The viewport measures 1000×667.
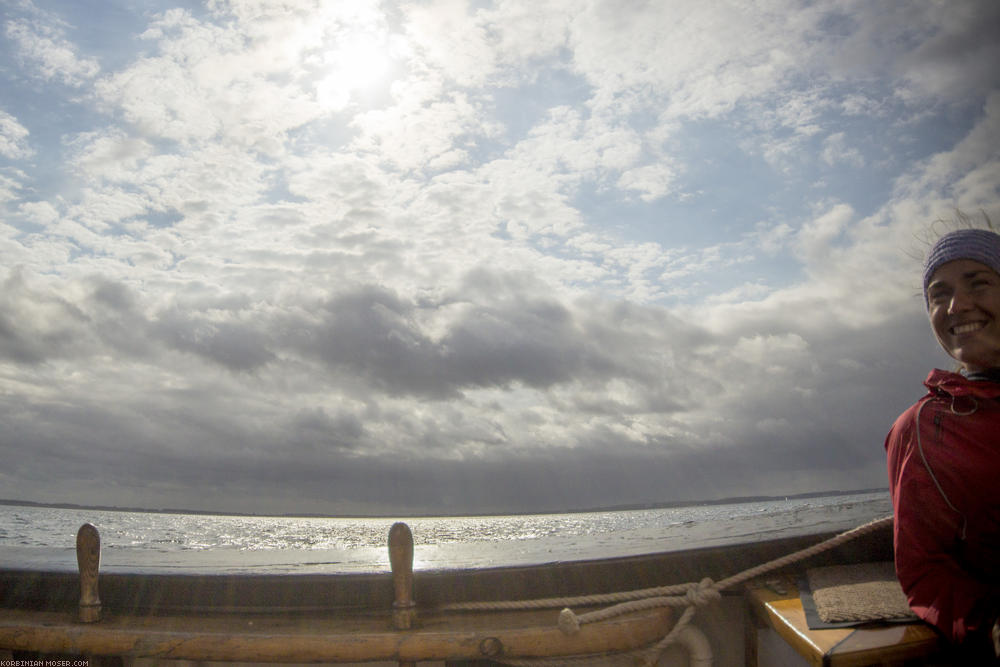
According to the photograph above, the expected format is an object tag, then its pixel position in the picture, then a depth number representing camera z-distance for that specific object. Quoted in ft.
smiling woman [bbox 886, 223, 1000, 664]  6.77
